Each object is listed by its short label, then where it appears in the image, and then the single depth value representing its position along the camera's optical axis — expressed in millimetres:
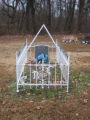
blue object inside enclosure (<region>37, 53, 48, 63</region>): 6996
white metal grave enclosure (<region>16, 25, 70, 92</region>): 4543
